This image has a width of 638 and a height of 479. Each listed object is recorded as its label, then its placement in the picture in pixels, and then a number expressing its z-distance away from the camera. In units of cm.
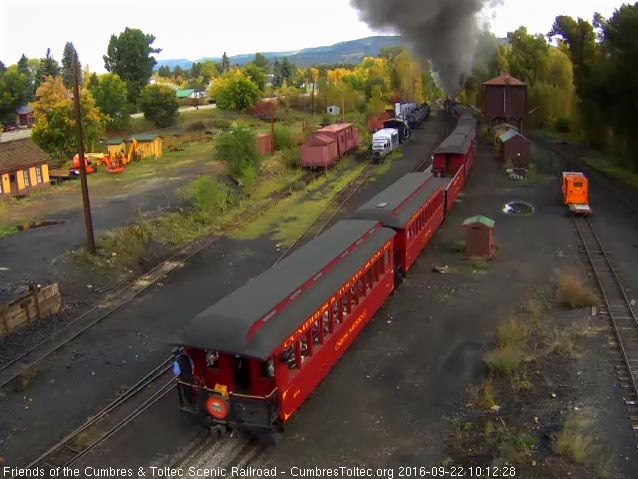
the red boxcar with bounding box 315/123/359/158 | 4447
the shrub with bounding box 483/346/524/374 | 1407
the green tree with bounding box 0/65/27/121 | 6272
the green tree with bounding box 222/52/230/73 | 19354
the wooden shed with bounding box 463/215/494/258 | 2273
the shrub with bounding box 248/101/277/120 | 7511
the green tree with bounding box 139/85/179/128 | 6506
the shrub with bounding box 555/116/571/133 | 6550
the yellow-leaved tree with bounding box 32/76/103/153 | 4509
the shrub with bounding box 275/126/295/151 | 4859
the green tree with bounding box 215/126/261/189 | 3550
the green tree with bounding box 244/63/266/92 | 8500
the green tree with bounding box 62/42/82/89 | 10259
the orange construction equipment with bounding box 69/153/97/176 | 3994
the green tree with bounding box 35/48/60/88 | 9175
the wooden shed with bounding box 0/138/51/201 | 3284
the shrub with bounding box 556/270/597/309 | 1797
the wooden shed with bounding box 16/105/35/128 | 7476
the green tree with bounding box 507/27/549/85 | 7212
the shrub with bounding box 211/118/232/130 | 6604
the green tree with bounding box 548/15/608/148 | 3809
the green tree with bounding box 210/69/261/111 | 7269
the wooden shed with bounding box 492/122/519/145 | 5032
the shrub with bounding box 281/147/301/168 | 4328
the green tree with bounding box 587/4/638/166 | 3394
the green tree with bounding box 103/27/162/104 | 7925
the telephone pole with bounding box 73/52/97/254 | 2083
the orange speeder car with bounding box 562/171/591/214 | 2969
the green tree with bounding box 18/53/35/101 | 8632
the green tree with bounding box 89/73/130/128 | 6012
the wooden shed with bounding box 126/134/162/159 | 4672
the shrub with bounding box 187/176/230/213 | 2934
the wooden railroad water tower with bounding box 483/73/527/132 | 5381
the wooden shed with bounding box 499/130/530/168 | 4172
